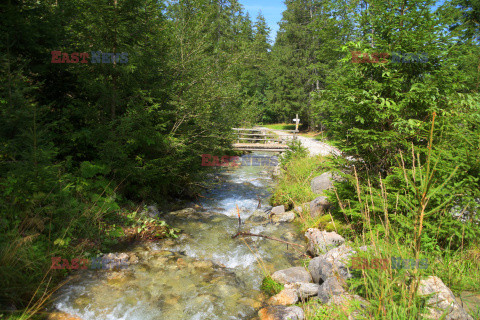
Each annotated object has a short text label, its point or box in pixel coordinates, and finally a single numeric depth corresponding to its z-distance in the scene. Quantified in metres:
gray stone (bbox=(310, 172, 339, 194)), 7.61
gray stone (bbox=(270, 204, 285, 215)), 7.80
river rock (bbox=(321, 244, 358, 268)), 3.91
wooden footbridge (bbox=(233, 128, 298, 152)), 15.35
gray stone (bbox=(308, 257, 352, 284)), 3.68
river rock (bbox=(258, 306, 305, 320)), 3.38
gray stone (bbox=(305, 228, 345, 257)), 4.88
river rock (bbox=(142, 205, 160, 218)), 6.61
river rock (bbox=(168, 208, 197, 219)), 7.52
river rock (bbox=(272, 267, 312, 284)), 4.32
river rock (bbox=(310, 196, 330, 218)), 6.57
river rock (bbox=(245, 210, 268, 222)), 7.46
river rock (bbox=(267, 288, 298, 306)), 3.83
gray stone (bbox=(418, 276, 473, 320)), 2.44
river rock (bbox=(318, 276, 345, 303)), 3.42
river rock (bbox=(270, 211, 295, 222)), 7.36
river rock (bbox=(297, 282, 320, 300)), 3.84
